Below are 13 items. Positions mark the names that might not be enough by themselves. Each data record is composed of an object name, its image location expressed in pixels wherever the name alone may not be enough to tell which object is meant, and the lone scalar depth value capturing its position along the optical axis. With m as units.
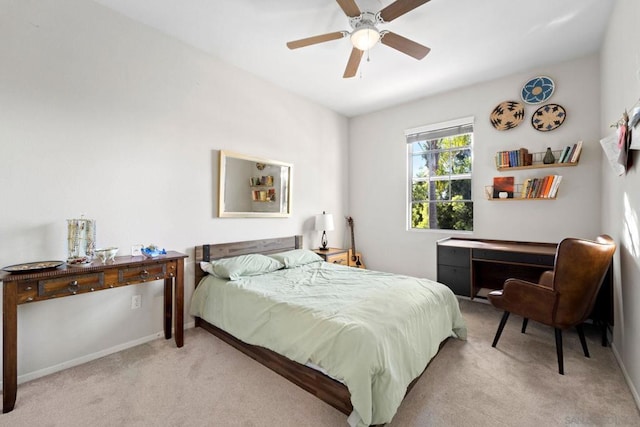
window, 3.89
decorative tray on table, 1.72
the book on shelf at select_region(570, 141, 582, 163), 2.93
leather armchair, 1.94
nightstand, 3.95
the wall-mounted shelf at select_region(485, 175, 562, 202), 3.08
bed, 1.47
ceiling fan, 2.01
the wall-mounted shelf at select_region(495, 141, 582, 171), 3.00
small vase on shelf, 3.11
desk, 2.58
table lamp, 4.13
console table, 1.66
